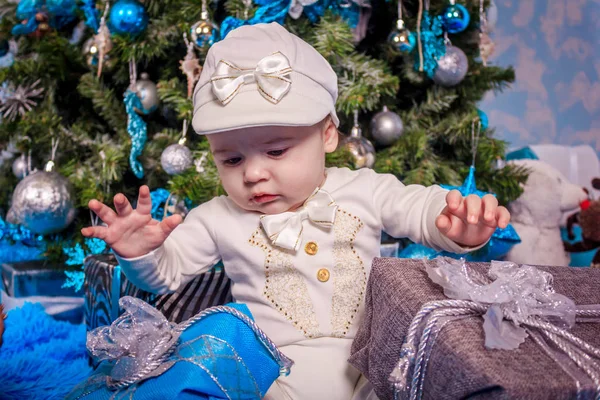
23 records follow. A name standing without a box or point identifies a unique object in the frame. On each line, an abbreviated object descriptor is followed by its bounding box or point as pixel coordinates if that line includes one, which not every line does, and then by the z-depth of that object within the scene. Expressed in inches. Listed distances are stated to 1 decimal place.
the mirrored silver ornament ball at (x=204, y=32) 53.6
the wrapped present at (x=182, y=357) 25.7
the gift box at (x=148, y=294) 43.0
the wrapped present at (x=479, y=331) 20.5
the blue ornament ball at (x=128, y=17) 57.7
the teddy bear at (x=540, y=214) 70.3
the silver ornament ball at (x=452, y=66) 59.7
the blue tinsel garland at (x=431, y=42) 59.3
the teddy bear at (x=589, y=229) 74.2
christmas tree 56.0
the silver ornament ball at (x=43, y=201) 56.1
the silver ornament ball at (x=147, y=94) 62.5
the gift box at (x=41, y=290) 65.1
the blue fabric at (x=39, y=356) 43.1
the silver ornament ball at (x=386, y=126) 60.5
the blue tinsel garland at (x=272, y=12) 53.6
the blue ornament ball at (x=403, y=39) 57.9
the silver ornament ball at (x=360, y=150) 55.3
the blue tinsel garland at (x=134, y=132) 60.8
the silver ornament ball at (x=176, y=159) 56.7
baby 32.3
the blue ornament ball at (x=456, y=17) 58.5
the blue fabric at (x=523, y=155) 80.8
